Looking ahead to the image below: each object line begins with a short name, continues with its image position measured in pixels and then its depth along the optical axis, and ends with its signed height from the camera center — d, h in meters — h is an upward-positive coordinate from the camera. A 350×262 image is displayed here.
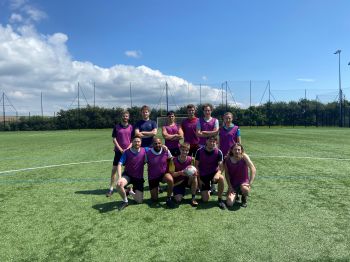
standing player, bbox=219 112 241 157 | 6.65 -0.28
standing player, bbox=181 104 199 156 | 6.91 -0.19
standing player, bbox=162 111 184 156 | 6.74 -0.25
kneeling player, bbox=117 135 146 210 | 6.16 -0.79
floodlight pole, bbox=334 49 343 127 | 44.57 +0.98
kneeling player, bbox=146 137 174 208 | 6.10 -0.83
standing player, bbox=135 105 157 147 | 6.78 -0.12
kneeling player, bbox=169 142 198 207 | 5.97 -1.01
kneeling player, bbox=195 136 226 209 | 6.07 -0.81
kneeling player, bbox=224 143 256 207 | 5.79 -0.93
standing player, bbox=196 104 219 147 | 6.66 -0.05
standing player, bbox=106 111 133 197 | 6.90 -0.31
